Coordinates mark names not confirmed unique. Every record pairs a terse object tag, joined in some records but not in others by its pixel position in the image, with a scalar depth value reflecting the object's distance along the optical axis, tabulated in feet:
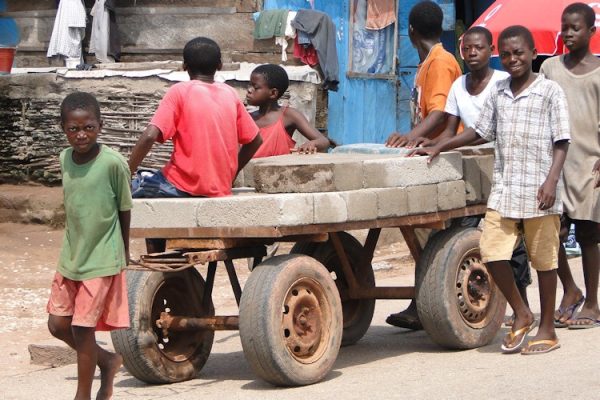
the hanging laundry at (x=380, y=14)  94.58
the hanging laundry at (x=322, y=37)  82.38
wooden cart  37.32
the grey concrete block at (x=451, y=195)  43.55
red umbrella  72.64
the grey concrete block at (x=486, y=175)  45.98
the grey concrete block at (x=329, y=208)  38.29
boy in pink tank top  47.44
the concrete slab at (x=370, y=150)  44.39
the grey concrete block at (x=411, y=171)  41.27
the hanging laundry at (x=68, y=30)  86.94
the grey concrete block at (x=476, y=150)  46.21
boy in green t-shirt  34.17
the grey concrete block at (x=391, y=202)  40.75
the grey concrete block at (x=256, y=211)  37.45
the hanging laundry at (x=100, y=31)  87.15
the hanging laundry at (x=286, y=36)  82.74
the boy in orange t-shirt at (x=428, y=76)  46.21
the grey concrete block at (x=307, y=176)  39.55
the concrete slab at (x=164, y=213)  38.32
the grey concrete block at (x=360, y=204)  39.42
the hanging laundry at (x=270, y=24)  83.15
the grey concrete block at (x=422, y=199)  42.14
